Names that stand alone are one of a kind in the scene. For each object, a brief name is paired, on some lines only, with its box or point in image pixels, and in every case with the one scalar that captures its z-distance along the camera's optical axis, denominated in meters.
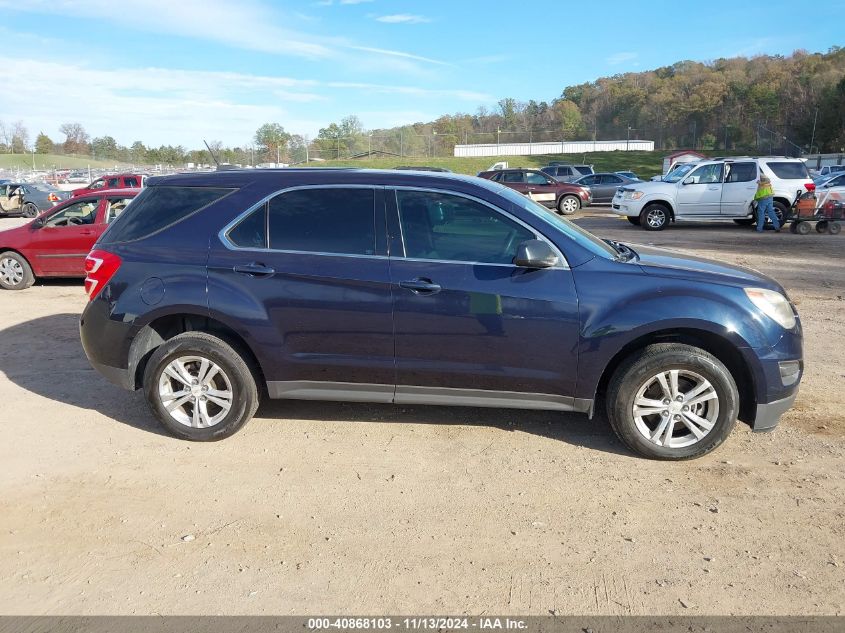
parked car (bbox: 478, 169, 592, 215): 23.91
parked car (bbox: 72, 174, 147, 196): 22.08
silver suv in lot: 16.88
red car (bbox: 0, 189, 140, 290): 10.29
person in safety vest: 16.05
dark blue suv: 4.04
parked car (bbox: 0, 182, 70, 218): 25.98
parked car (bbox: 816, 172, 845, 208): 16.27
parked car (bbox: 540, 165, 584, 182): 34.37
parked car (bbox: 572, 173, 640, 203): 28.00
